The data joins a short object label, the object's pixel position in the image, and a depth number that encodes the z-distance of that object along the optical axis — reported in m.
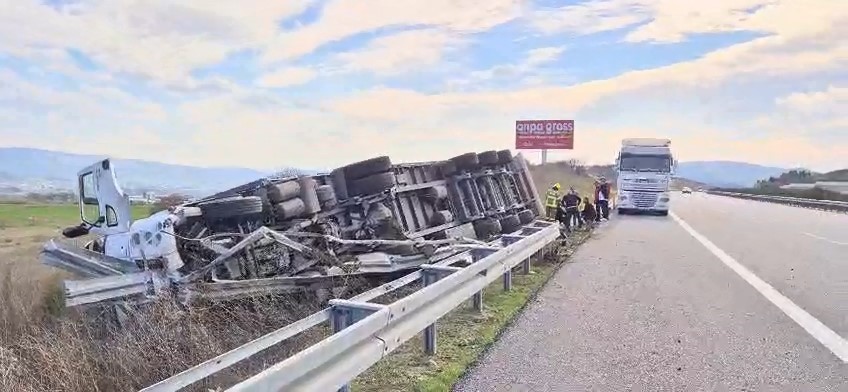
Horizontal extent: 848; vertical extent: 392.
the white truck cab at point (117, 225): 6.88
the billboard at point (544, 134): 42.91
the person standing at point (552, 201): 16.68
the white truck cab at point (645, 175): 25.64
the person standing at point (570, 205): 16.91
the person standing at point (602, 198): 22.23
